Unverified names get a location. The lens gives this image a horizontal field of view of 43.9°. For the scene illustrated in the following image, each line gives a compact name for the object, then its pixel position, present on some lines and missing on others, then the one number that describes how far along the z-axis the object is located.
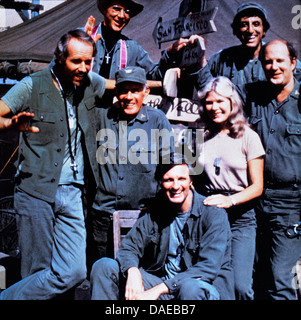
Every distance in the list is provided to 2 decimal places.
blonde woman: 3.18
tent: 4.12
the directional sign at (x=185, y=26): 3.08
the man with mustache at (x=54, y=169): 3.00
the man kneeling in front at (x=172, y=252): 2.71
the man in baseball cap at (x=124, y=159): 3.27
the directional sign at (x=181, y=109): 3.66
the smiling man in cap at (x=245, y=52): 3.39
